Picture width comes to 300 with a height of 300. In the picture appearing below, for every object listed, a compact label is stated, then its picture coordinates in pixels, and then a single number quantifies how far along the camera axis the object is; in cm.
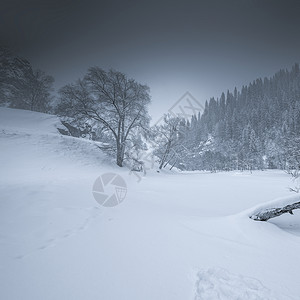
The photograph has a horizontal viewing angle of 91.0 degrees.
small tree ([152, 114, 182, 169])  2192
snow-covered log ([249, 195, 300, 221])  341
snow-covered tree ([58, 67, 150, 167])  1238
